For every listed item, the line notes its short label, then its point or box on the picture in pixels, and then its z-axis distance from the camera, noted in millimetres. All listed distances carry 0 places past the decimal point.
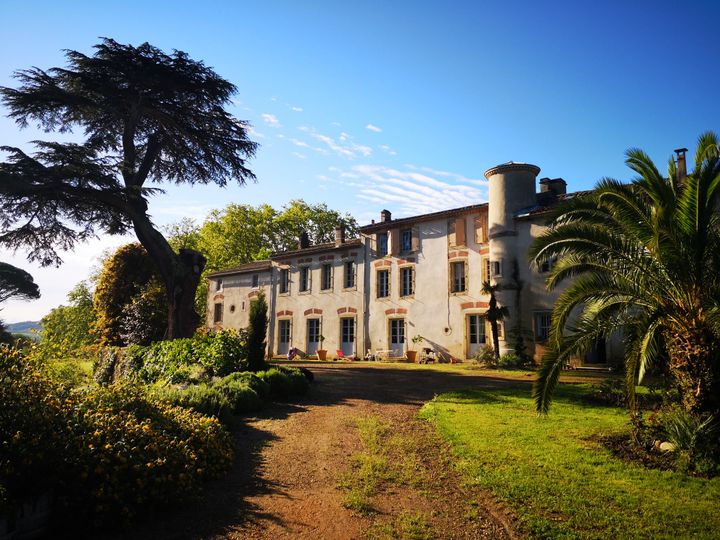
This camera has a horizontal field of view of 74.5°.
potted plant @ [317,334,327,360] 28188
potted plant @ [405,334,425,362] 24920
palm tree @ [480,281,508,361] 21484
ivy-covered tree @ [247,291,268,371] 14031
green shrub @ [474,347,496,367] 21156
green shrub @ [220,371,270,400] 11039
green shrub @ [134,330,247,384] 12568
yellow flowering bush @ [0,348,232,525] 4695
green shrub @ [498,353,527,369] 20469
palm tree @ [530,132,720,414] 7176
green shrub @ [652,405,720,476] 6484
